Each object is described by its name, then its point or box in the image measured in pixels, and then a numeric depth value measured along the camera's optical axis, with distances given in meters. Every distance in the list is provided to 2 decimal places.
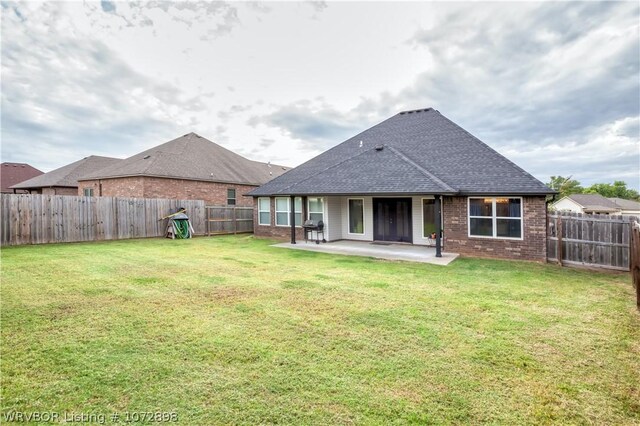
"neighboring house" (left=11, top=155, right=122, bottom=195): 24.78
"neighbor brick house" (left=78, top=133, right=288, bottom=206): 19.17
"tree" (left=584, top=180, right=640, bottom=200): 74.50
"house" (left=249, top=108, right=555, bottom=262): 10.63
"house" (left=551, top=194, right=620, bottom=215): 40.44
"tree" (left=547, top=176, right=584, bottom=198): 65.44
